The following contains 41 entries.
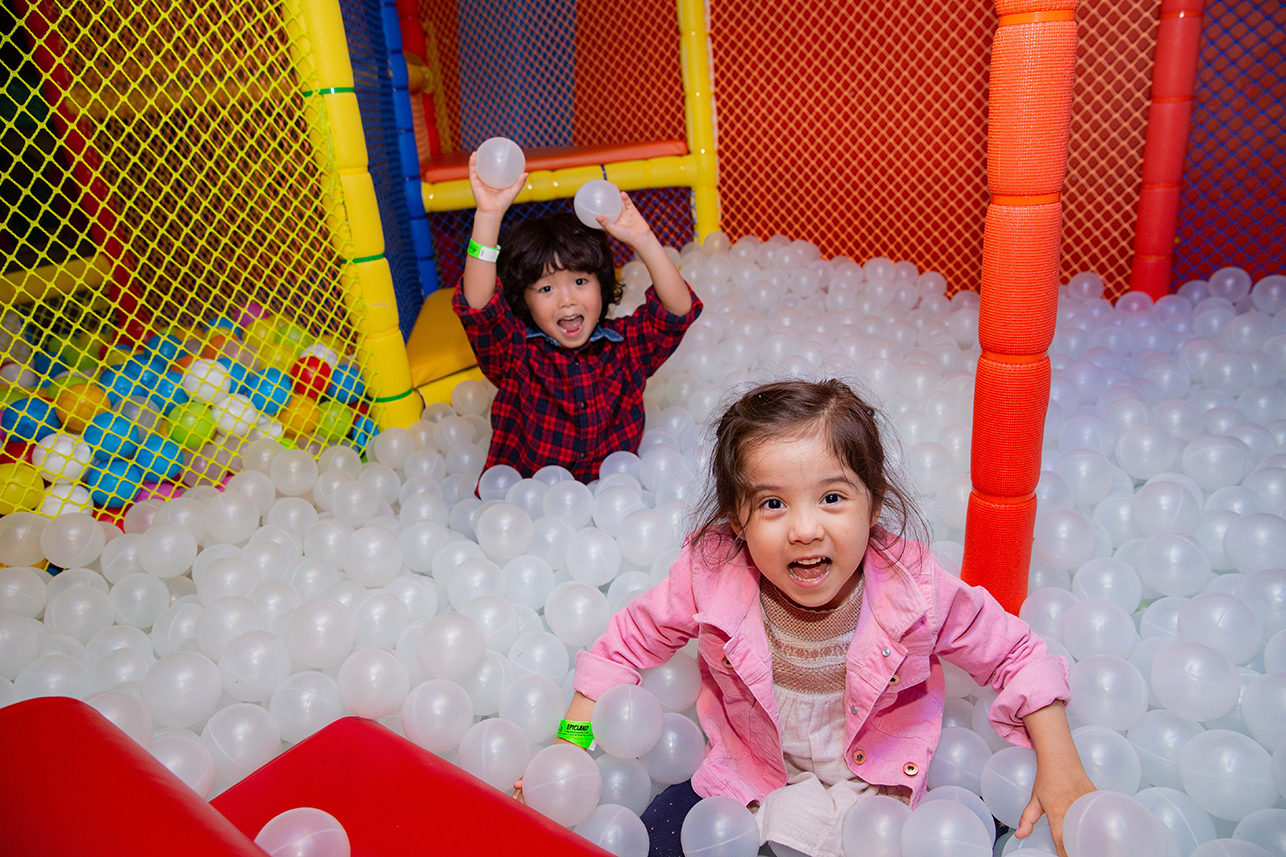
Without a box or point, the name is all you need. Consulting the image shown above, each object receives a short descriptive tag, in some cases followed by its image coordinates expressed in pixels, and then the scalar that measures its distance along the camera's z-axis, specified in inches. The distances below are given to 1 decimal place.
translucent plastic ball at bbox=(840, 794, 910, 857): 42.5
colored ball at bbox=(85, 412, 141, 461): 82.3
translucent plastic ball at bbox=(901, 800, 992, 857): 40.7
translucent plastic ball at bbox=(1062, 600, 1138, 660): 53.7
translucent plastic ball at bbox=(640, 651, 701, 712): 54.7
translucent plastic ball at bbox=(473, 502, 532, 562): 69.7
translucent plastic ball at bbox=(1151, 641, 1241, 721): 47.9
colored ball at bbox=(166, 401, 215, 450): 85.6
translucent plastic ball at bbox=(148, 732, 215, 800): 48.4
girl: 43.8
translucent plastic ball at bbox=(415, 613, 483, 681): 55.7
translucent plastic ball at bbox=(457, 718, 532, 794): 49.4
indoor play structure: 46.2
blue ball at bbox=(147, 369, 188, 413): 91.0
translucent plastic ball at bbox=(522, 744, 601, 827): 46.0
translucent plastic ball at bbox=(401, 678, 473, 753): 51.5
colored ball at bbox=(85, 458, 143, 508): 81.4
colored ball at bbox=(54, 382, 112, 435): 89.7
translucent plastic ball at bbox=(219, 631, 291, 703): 56.5
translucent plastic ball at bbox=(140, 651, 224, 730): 54.2
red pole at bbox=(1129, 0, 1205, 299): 101.1
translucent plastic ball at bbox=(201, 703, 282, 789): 51.3
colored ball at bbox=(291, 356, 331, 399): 89.4
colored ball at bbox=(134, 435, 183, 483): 87.0
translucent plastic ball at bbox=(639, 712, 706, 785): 51.1
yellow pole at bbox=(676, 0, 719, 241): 125.4
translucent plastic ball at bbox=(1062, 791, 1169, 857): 38.4
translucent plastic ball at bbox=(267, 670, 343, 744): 54.6
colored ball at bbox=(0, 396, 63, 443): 92.4
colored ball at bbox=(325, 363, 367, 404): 91.8
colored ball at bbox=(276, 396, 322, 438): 91.5
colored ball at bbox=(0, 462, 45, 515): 78.5
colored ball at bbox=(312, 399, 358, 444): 91.5
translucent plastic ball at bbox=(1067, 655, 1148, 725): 48.7
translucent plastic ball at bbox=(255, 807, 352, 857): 37.4
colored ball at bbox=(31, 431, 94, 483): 77.8
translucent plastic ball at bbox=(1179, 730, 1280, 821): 43.8
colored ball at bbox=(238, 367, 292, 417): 89.8
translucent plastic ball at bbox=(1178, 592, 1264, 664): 52.2
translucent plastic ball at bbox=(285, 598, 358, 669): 57.4
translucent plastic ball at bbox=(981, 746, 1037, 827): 45.0
